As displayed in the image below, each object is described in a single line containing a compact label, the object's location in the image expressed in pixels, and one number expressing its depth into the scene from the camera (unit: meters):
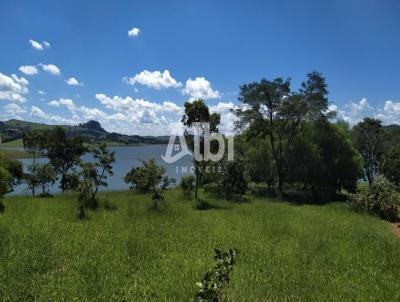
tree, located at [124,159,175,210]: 23.84
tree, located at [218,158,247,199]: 28.53
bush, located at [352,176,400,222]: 22.27
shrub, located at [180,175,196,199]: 29.80
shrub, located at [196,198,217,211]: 23.03
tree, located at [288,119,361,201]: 34.41
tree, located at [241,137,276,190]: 36.97
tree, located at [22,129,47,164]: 36.78
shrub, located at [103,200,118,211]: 20.43
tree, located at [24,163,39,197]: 30.03
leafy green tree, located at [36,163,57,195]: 30.06
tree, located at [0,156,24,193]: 29.15
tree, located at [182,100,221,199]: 24.66
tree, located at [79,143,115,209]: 22.20
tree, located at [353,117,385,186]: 53.84
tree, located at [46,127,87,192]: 35.38
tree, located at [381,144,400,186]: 42.83
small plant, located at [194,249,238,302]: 4.82
